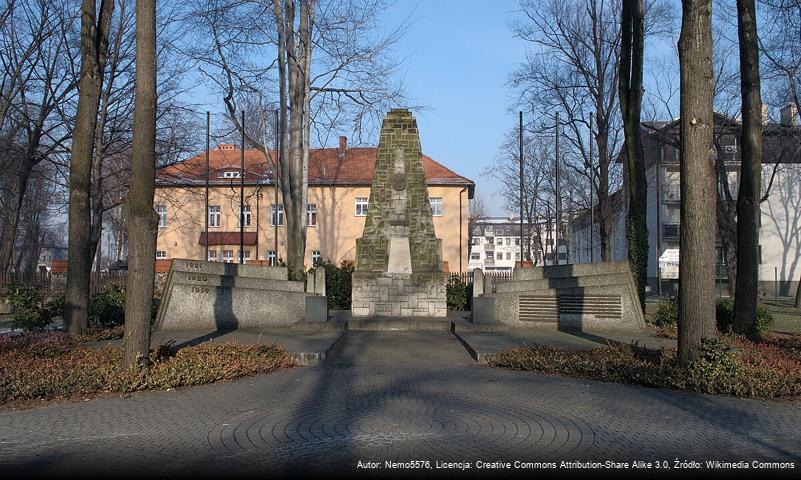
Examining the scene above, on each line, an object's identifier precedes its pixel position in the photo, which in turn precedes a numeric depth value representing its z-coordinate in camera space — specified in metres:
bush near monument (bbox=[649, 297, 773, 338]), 15.66
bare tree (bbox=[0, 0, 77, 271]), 28.19
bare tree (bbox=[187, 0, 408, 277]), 23.97
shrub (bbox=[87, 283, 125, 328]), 17.20
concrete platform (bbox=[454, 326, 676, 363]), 13.31
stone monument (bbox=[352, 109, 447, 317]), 19.08
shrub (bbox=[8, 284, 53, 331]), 15.63
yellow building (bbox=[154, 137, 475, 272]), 50.19
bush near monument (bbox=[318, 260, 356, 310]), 23.41
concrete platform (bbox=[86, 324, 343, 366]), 12.43
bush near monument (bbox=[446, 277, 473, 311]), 22.88
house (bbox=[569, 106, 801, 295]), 50.53
